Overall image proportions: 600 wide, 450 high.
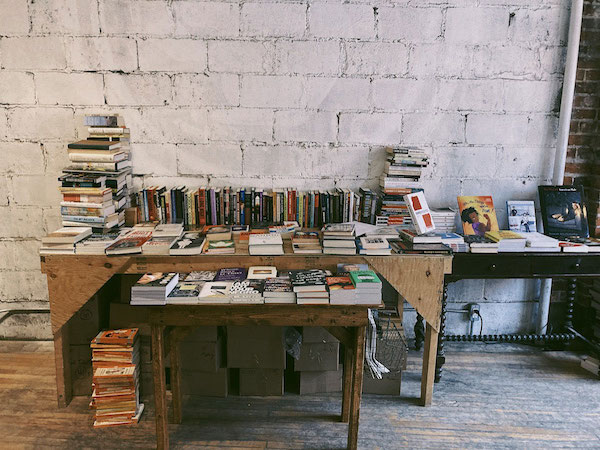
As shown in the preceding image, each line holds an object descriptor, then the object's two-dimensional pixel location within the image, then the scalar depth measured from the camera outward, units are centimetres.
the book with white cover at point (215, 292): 238
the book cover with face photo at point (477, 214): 328
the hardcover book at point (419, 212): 301
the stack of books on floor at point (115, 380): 274
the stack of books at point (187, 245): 275
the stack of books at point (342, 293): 241
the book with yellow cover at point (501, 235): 306
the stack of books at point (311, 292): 241
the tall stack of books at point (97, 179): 293
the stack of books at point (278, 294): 240
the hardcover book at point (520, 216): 336
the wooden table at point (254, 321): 239
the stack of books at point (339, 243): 278
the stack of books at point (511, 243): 304
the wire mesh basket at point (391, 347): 297
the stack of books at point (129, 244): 273
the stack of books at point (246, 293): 239
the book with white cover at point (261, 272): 261
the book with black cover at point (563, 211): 330
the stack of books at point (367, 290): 241
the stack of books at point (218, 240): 279
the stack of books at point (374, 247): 279
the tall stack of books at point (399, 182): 324
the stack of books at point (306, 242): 280
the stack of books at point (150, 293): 234
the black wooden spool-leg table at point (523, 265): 298
